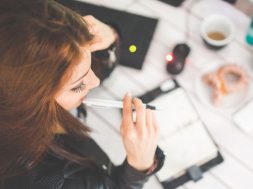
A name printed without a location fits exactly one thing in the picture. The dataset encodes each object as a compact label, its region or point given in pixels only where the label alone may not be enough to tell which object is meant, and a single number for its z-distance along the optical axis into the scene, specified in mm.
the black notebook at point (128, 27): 1098
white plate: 1047
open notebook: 1002
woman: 592
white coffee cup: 1052
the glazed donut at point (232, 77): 1034
